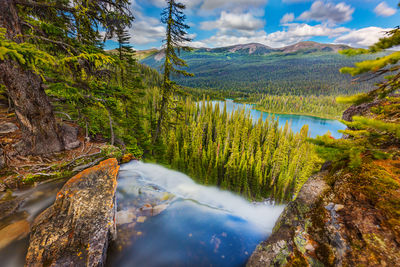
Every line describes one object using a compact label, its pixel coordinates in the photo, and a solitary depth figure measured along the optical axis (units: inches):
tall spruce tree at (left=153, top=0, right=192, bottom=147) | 425.4
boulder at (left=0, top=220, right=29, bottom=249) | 173.0
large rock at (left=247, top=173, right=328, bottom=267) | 130.7
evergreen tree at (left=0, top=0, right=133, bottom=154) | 203.3
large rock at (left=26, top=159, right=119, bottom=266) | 159.3
